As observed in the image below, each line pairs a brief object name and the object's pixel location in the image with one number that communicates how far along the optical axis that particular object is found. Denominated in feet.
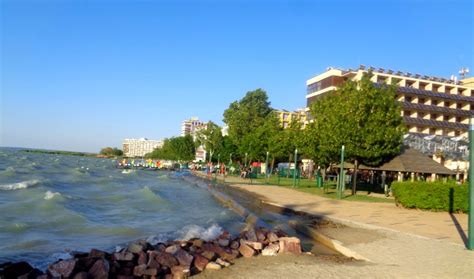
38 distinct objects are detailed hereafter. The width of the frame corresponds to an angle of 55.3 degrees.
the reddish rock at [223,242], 34.58
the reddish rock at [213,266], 28.89
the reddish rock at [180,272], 27.25
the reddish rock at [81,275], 25.49
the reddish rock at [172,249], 31.09
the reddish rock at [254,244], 33.88
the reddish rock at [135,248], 31.65
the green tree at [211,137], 270.92
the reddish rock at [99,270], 26.27
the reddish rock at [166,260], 29.05
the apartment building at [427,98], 235.40
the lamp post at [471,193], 35.58
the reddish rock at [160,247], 32.68
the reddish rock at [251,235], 36.53
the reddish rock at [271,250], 32.91
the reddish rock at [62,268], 26.40
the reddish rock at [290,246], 33.32
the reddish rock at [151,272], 27.48
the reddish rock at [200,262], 28.96
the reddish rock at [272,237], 36.09
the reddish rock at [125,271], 27.75
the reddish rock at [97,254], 29.82
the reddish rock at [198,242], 34.34
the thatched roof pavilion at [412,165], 99.48
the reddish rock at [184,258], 28.89
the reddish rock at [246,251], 32.78
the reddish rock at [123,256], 29.86
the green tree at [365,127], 95.90
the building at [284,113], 436.11
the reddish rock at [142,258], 29.45
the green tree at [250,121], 183.83
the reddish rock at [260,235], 36.47
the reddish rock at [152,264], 28.43
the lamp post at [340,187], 84.07
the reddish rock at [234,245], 34.35
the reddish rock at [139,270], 27.71
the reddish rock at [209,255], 30.30
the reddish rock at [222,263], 29.55
